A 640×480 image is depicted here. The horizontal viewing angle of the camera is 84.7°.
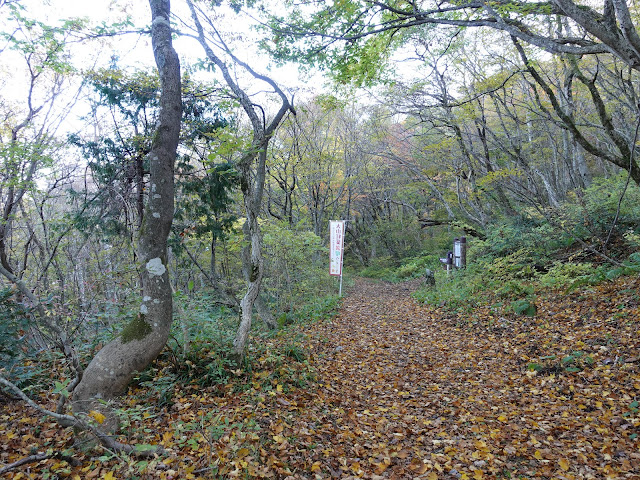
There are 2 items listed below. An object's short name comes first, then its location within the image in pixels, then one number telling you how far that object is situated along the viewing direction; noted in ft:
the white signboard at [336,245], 40.91
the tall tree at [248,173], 17.04
